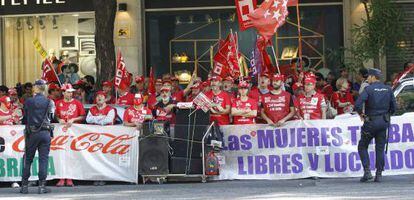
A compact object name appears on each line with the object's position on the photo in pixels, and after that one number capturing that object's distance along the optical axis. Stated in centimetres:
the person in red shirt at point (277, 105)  1595
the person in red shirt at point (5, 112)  1642
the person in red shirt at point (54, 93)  1788
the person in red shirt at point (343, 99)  1792
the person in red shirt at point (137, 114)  1620
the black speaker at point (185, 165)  1590
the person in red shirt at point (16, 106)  1714
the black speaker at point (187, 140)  1593
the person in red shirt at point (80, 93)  1895
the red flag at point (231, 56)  1864
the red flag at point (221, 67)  1881
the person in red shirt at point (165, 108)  1644
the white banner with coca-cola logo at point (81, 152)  1622
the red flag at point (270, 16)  1730
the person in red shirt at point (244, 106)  1603
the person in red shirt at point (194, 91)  1768
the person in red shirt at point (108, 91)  1854
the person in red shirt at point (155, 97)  1747
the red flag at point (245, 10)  1805
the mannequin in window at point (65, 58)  2546
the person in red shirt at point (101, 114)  1642
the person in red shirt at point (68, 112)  1630
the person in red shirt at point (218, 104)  1616
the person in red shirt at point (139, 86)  1959
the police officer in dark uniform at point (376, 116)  1505
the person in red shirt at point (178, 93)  1743
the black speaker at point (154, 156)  1584
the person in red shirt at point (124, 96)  1821
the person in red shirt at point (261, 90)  1631
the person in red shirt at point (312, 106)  1606
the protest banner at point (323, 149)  1589
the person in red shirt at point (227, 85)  1710
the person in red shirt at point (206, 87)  1672
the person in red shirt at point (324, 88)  1906
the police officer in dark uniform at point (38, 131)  1495
